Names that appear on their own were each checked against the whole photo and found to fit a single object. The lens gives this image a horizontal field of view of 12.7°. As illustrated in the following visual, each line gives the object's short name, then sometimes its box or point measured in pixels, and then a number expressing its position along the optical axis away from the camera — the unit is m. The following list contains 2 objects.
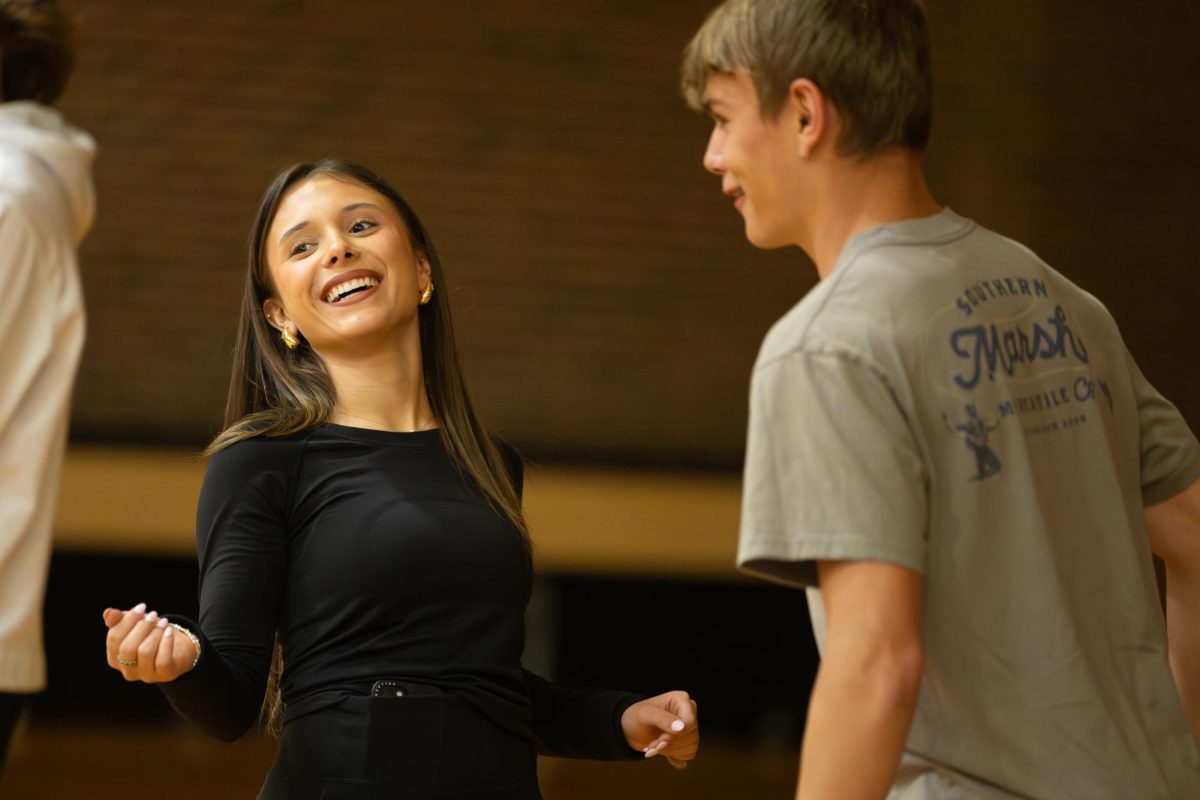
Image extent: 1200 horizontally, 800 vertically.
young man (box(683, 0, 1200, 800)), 5.24
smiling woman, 5.65
